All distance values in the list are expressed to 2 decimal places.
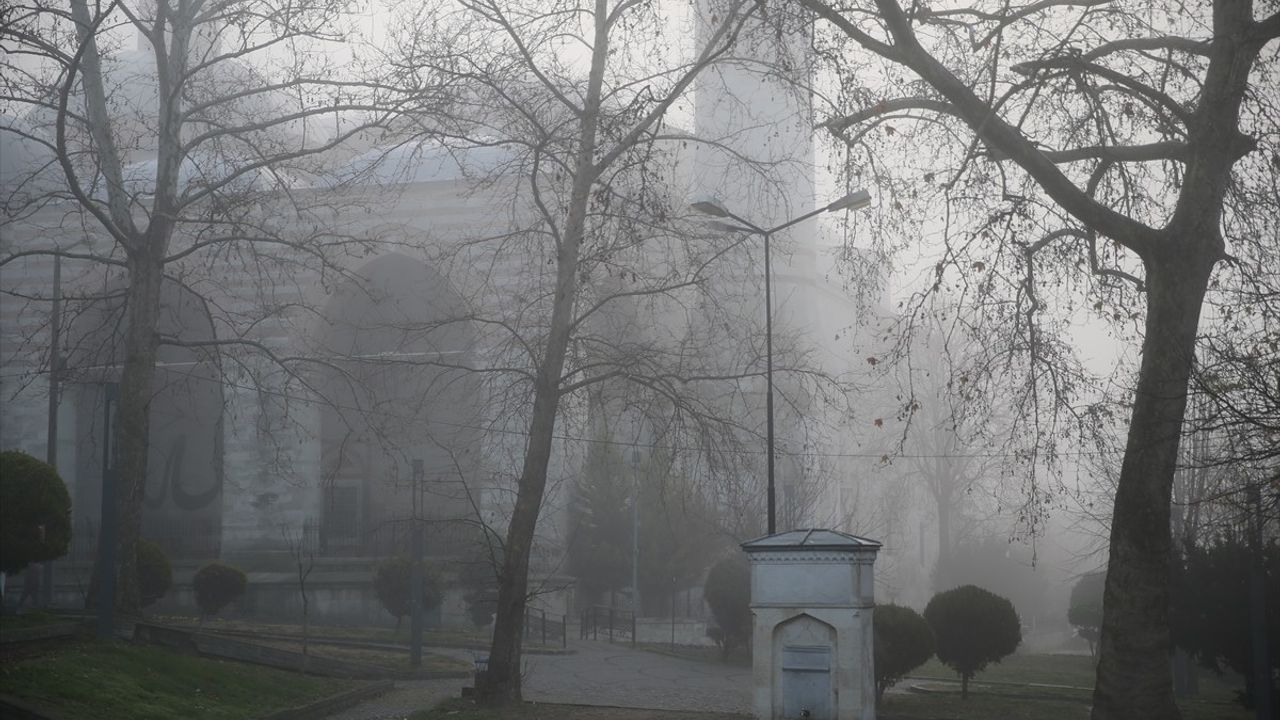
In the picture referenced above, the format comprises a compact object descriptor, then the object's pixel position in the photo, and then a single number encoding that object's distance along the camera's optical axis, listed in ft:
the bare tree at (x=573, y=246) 48.98
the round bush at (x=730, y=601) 91.04
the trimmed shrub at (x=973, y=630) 63.57
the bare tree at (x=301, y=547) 107.28
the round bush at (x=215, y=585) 94.48
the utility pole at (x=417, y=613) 70.95
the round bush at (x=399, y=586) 97.40
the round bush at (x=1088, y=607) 106.01
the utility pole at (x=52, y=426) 68.90
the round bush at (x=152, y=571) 84.38
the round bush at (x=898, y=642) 57.57
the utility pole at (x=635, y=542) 111.86
